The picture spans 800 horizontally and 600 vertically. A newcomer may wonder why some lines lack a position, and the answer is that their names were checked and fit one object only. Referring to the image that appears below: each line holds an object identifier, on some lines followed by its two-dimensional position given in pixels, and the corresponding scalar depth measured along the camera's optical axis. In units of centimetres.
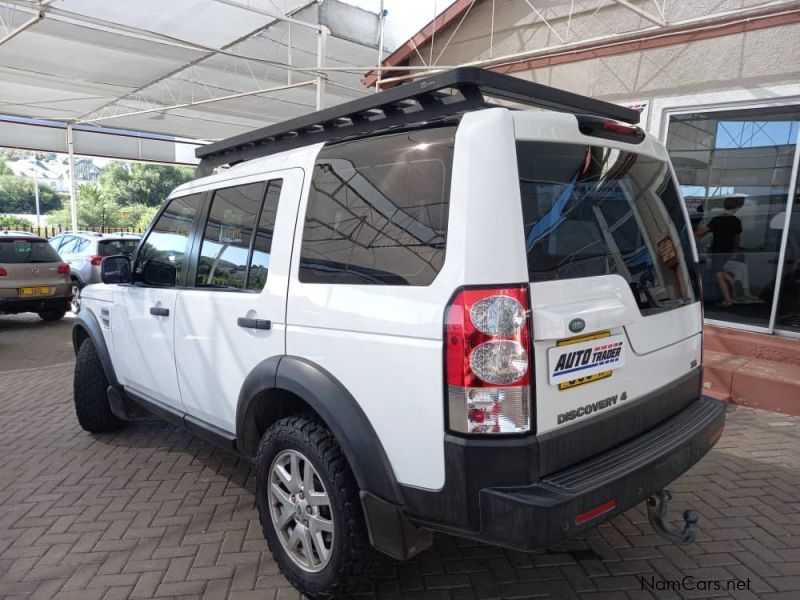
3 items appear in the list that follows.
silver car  1039
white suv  180
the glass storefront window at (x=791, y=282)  537
